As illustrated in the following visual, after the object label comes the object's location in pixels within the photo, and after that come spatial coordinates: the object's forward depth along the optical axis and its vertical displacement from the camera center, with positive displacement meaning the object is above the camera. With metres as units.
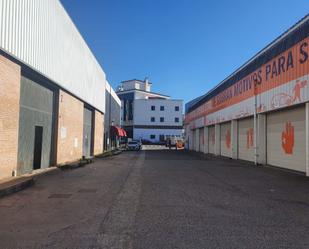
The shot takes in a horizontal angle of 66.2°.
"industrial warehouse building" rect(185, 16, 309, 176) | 11.47 +1.96
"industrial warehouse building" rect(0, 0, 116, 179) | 8.55 +2.38
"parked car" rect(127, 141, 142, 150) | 34.98 -1.42
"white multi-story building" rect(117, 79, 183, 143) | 66.68 +5.06
